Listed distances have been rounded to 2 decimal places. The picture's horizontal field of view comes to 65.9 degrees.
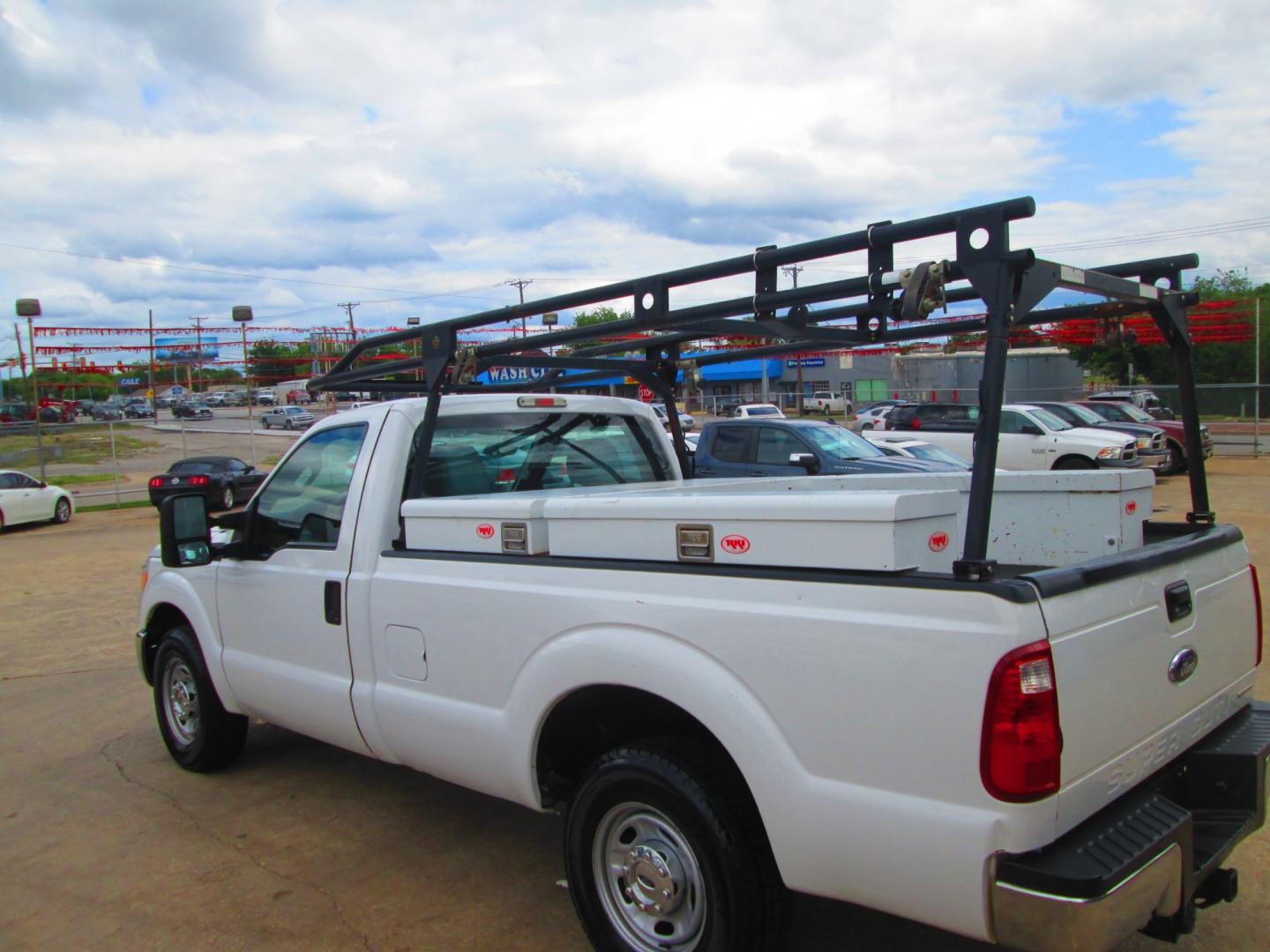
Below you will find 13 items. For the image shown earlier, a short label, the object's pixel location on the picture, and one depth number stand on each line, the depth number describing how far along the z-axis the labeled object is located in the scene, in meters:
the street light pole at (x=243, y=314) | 30.92
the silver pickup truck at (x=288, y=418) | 59.38
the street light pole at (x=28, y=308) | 28.31
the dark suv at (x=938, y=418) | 21.62
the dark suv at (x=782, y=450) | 12.74
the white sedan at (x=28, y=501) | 20.55
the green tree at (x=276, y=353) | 85.26
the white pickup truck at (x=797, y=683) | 2.29
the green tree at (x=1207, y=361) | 39.22
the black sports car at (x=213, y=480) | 22.42
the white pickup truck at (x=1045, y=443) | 18.23
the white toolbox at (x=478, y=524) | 3.36
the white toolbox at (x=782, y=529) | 2.49
